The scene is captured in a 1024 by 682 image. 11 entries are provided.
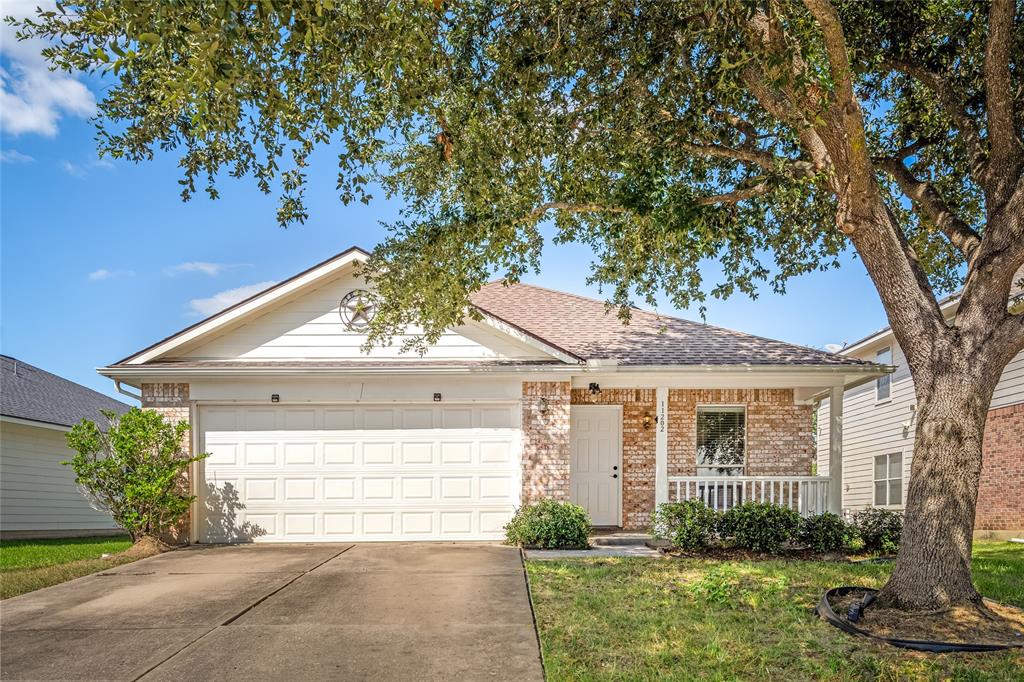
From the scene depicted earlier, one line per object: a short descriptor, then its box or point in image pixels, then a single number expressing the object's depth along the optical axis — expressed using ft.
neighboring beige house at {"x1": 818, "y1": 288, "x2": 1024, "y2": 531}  47.97
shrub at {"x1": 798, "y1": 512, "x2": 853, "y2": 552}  33.40
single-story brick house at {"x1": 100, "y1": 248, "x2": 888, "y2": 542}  38.27
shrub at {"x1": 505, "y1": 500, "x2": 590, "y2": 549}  34.60
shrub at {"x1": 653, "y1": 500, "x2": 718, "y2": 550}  32.83
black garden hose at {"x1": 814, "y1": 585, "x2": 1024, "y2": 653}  17.83
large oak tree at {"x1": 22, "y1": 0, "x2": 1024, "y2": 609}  19.65
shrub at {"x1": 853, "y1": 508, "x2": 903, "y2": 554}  33.30
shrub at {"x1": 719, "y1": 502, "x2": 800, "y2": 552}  32.96
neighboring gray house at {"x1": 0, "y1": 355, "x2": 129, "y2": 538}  52.19
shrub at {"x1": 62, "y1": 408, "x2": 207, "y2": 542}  35.01
